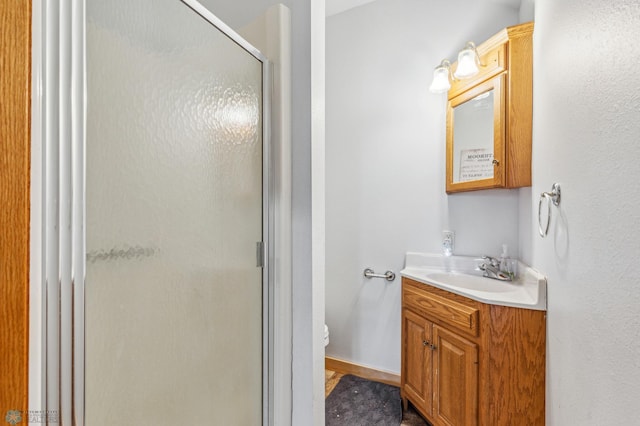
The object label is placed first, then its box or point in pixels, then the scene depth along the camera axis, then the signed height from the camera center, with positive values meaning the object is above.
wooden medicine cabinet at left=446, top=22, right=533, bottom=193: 1.49 +0.51
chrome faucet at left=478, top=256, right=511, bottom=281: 1.64 -0.33
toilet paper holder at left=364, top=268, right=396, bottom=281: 2.09 -0.45
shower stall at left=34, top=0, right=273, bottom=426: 0.51 -0.02
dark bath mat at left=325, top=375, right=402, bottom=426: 1.68 -1.18
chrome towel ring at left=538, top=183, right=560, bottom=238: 1.04 +0.04
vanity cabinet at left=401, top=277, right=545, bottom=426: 1.18 -0.67
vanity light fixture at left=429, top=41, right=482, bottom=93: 1.66 +0.83
